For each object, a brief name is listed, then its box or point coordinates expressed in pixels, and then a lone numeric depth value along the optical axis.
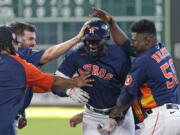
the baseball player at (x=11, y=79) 12.66
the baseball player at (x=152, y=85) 13.30
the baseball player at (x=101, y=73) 14.71
